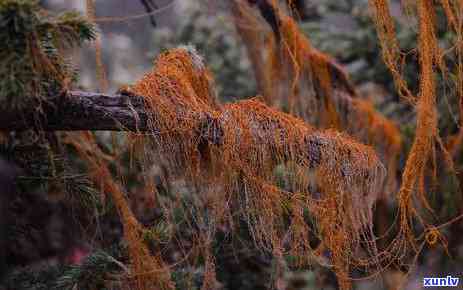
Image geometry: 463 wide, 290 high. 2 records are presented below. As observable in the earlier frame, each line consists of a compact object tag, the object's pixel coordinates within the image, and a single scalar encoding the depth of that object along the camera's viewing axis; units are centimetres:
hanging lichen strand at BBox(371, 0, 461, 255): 237
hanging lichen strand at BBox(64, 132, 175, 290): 244
